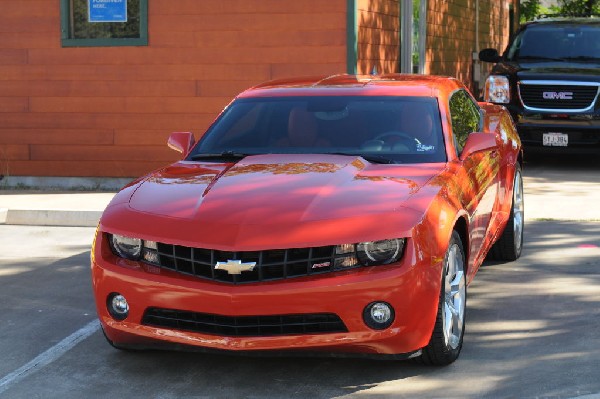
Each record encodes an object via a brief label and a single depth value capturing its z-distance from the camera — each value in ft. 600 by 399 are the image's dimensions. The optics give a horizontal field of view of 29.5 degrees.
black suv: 49.44
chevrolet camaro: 18.35
